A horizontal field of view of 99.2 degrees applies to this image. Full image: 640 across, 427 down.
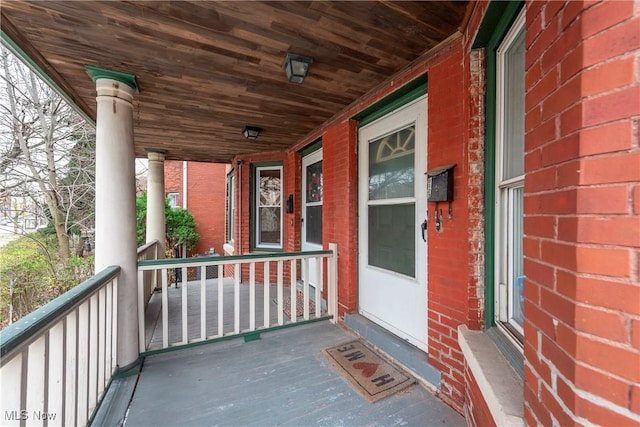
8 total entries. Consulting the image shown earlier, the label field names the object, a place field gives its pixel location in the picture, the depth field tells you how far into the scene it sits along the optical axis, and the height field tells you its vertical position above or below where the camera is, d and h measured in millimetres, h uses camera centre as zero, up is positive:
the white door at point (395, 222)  2211 -93
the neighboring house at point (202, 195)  10086 +683
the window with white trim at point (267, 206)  5277 +117
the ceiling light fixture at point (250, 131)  3567 +1072
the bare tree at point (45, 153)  5828 +1412
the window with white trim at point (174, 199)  10330 +535
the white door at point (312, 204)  3975 +119
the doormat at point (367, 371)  1930 -1253
